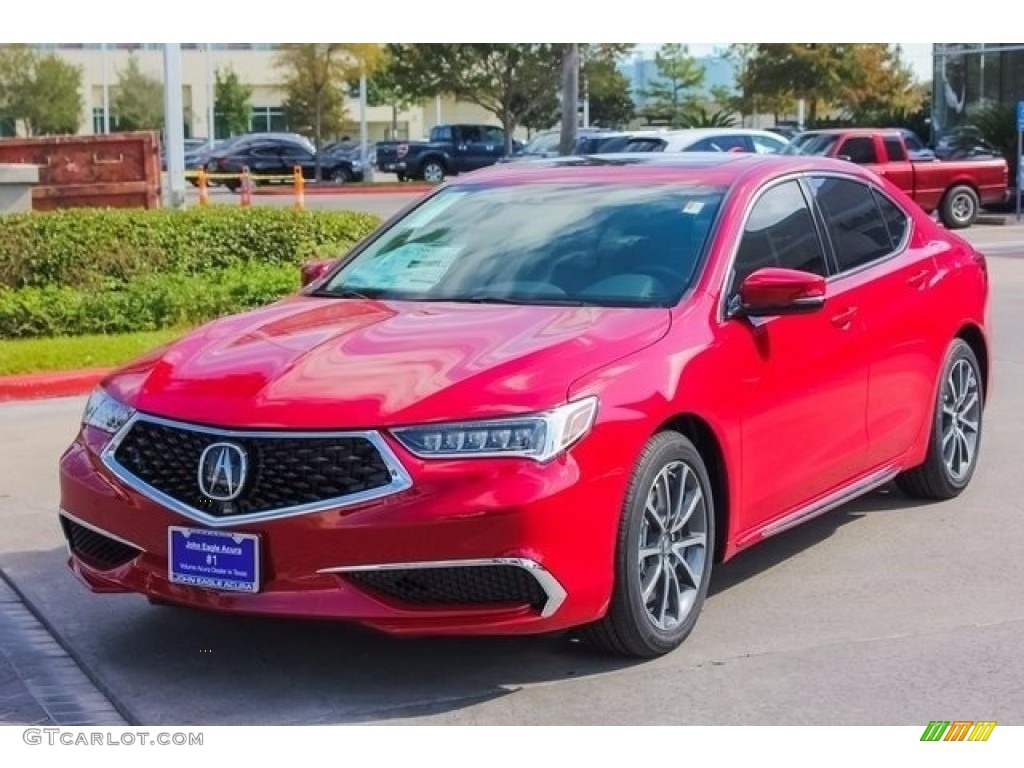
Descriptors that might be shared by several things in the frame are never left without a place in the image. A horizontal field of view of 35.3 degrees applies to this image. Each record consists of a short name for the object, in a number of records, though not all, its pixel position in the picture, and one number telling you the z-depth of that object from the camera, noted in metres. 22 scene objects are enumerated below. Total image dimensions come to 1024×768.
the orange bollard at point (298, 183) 27.14
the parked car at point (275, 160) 47.53
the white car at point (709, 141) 25.48
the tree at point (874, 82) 51.66
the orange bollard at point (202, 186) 27.64
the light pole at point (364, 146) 50.47
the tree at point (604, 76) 55.41
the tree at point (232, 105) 77.94
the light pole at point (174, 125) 21.20
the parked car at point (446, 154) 47.19
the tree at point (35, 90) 65.00
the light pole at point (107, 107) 69.26
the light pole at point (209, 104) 64.75
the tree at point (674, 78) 71.11
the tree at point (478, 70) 49.12
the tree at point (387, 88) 51.81
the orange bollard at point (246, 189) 29.65
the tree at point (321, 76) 52.72
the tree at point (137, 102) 74.50
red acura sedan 4.62
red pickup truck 25.62
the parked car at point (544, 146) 37.62
